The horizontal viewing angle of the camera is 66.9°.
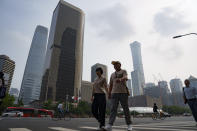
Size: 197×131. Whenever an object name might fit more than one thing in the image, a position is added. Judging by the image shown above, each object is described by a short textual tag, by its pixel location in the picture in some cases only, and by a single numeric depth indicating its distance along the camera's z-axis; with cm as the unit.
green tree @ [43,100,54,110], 7031
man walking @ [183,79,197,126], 615
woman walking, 449
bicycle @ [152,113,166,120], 1548
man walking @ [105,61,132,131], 424
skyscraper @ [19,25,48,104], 17246
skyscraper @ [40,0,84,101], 10838
